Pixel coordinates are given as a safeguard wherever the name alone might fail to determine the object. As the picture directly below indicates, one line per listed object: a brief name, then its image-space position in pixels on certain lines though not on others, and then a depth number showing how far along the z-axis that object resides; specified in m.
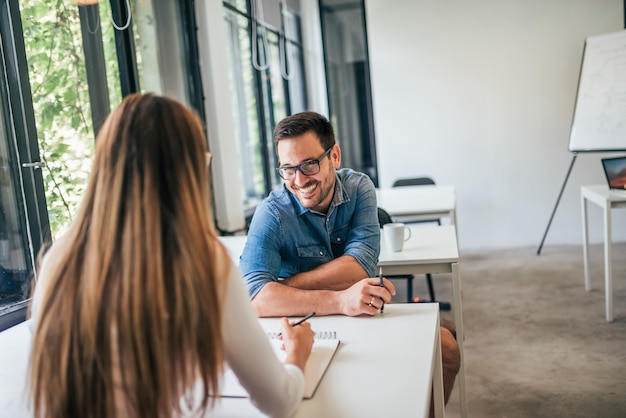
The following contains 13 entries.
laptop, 3.51
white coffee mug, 2.57
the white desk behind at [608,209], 3.29
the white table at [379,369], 1.12
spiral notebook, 1.22
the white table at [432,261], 2.34
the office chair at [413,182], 5.00
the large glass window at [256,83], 4.78
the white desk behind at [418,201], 3.67
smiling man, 1.79
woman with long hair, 0.84
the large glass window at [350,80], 6.37
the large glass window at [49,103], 2.26
